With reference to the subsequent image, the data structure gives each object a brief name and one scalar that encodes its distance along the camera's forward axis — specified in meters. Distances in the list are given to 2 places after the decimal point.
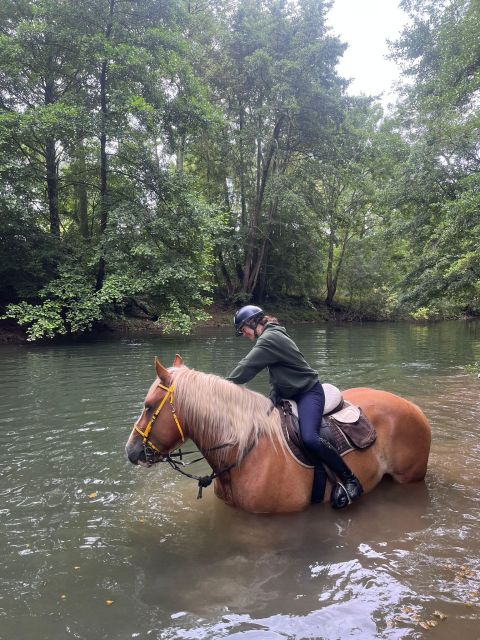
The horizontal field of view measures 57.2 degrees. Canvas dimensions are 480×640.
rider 4.53
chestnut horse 4.40
